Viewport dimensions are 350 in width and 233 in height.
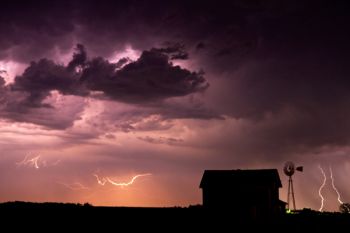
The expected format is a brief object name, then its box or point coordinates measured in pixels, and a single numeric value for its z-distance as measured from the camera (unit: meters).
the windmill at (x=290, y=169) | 73.44
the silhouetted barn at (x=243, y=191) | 60.06
